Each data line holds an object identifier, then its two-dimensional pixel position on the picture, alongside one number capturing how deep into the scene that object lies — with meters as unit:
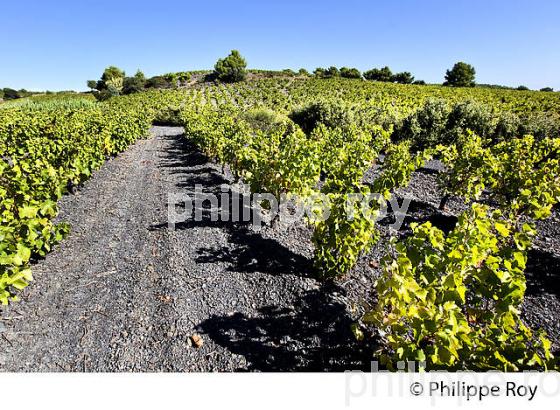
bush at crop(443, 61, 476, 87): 59.62
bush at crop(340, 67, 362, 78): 64.12
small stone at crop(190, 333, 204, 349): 3.55
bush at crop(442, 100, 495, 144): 18.14
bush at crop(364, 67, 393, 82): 64.69
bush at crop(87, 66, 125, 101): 51.12
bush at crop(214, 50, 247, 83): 59.34
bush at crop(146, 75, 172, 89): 56.73
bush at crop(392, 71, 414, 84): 63.25
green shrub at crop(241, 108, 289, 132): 22.48
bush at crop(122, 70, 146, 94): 54.12
